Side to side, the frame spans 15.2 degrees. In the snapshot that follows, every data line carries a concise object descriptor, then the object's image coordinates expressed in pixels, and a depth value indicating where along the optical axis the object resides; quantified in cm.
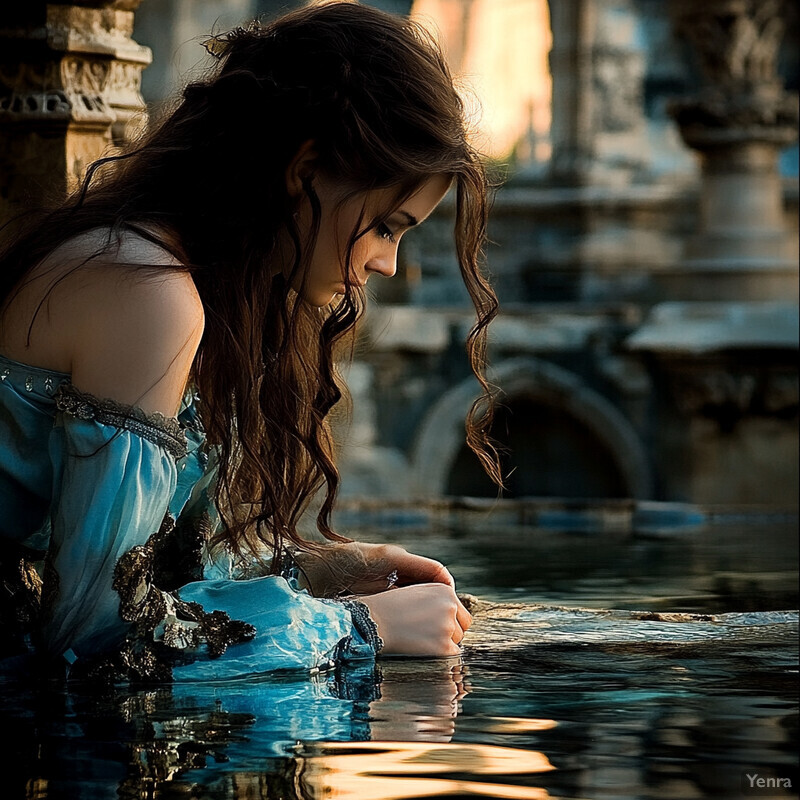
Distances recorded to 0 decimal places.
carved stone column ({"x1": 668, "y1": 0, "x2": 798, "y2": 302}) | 1705
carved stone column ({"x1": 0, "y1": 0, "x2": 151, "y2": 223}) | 568
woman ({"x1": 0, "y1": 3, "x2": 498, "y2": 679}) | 329
